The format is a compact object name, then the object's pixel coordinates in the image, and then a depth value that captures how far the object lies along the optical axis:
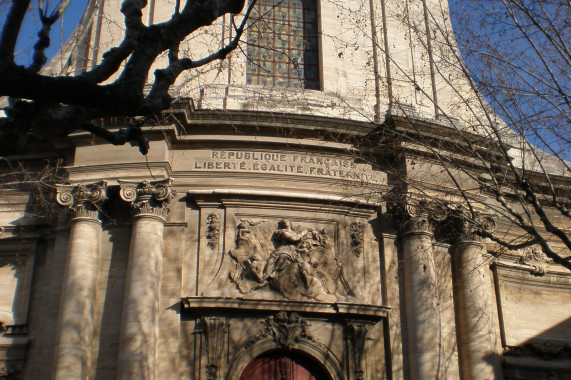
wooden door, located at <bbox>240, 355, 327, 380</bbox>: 14.98
